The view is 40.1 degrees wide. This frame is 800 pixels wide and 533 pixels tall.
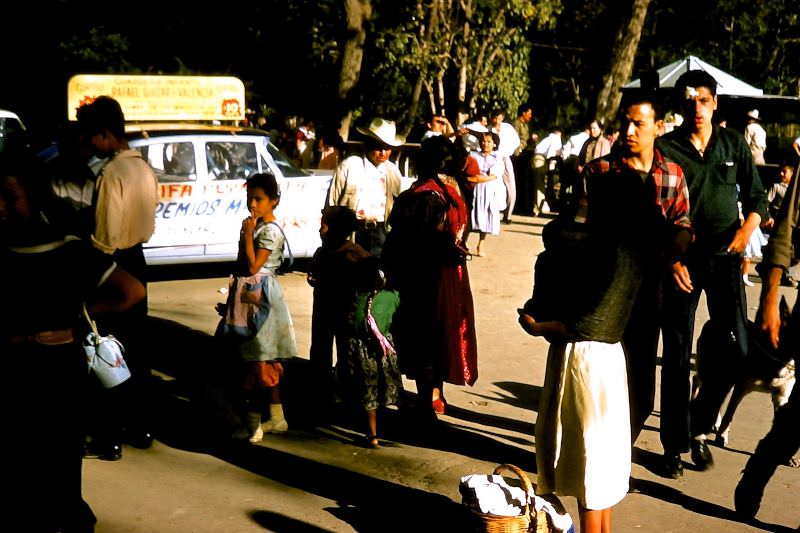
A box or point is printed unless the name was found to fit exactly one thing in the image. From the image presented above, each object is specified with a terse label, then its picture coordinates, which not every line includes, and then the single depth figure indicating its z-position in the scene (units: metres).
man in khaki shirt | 6.09
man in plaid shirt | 5.58
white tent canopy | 20.74
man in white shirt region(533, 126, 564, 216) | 19.94
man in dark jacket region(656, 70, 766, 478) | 6.02
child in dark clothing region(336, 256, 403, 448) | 6.38
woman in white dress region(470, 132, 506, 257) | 14.66
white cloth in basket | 4.50
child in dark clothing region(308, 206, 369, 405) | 6.54
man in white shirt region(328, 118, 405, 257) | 8.24
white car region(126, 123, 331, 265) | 12.23
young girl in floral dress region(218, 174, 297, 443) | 6.54
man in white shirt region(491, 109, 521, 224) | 17.19
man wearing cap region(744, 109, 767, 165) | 17.61
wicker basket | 4.45
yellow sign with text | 12.50
